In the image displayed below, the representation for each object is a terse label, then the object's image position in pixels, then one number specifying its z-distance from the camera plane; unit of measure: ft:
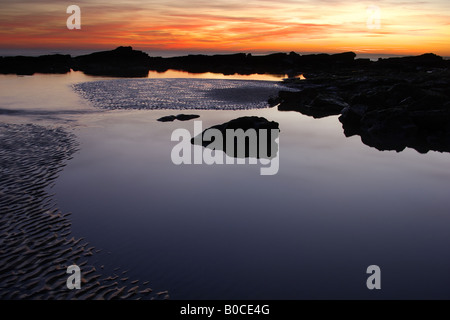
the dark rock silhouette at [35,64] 276.94
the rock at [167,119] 86.53
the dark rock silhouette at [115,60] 391.24
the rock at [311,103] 111.93
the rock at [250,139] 58.90
